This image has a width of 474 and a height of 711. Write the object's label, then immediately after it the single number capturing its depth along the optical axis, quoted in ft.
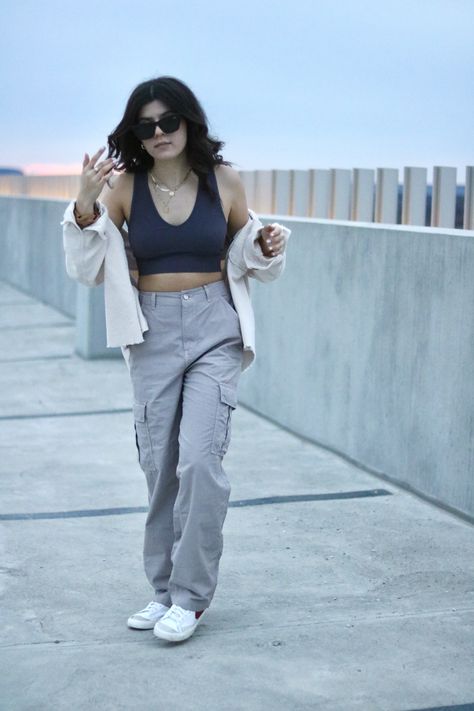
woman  13.05
